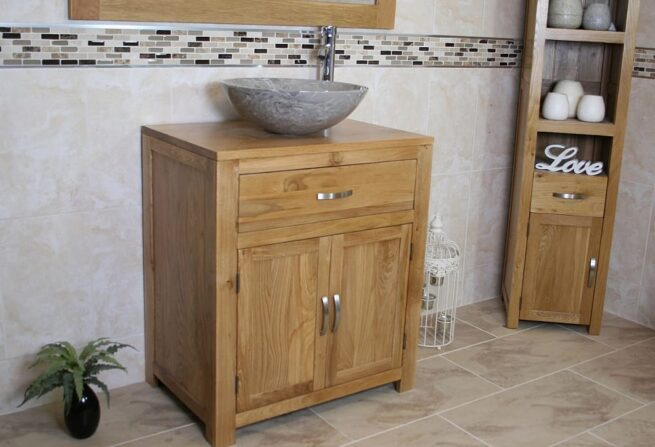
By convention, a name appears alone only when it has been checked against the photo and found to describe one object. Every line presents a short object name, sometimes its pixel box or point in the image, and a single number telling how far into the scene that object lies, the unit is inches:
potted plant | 82.6
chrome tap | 99.8
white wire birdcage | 111.4
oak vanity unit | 80.6
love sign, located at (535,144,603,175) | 115.6
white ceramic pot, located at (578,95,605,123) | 113.7
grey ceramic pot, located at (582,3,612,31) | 112.0
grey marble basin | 81.7
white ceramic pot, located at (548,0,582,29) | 111.7
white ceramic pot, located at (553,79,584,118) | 117.3
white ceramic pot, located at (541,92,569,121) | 114.5
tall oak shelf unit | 111.5
